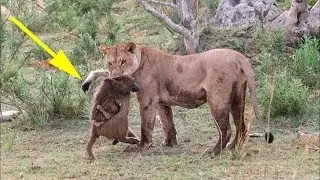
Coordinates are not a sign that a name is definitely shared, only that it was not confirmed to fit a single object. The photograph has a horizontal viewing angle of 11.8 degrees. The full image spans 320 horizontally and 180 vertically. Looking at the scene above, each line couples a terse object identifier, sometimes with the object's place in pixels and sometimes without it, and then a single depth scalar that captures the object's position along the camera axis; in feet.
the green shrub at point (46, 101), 54.82
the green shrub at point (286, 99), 52.66
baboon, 44.88
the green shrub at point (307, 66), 59.69
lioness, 44.02
